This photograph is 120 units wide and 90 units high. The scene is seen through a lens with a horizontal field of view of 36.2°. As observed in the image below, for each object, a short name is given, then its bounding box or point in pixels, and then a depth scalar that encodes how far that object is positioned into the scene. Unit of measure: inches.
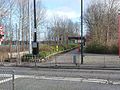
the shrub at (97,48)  1278.0
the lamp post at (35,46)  760.1
